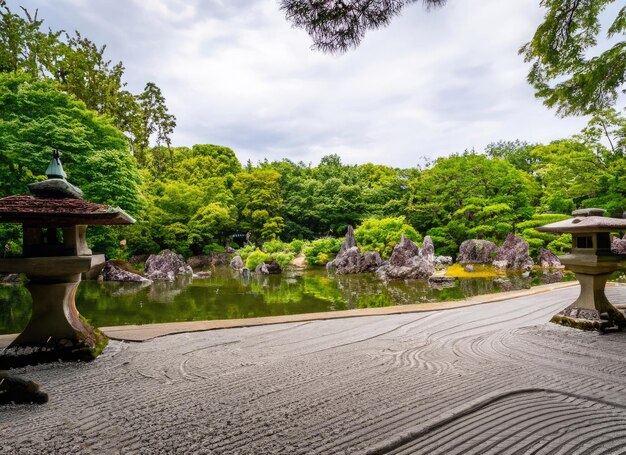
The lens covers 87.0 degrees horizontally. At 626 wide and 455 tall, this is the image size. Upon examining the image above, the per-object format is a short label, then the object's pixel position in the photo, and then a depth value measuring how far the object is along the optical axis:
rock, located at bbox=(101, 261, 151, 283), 14.29
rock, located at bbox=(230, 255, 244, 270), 20.72
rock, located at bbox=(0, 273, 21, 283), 13.58
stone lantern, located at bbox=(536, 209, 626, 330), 4.54
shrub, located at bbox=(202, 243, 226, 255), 22.88
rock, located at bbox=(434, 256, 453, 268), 19.12
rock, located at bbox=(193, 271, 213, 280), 16.53
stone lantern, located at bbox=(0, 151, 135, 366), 3.61
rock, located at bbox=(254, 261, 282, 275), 18.50
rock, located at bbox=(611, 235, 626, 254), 14.98
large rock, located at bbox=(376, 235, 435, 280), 15.11
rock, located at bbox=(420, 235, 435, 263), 16.42
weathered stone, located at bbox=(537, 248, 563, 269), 16.80
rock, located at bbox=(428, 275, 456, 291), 13.26
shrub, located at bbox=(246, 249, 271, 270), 19.30
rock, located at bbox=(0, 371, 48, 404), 2.62
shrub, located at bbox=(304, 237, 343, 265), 21.12
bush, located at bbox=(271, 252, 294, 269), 19.48
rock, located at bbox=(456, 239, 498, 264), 18.11
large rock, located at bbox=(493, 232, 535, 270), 16.42
